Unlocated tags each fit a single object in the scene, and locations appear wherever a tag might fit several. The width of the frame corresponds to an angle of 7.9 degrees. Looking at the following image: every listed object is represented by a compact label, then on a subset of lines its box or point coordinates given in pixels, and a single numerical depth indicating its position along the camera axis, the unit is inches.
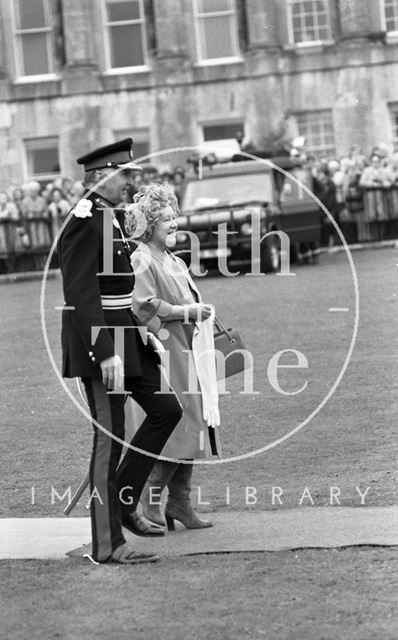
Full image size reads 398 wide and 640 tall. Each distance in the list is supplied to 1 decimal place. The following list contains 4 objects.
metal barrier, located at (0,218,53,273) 2429.8
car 2019.0
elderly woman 589.9
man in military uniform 543.6
